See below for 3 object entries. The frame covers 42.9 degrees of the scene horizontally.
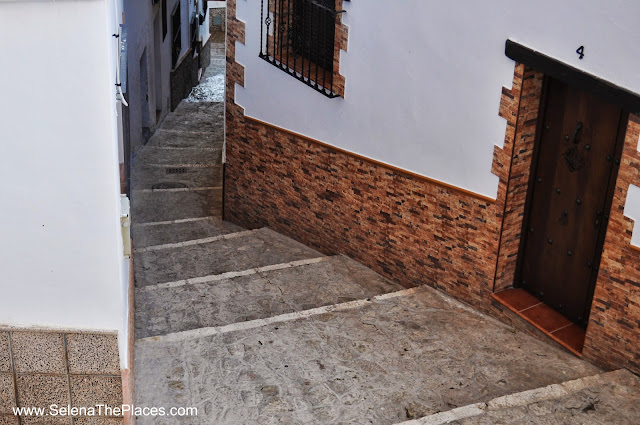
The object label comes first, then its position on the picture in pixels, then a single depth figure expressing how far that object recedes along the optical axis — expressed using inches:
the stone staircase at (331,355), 241.3
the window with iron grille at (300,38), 389.4
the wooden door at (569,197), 270.1
